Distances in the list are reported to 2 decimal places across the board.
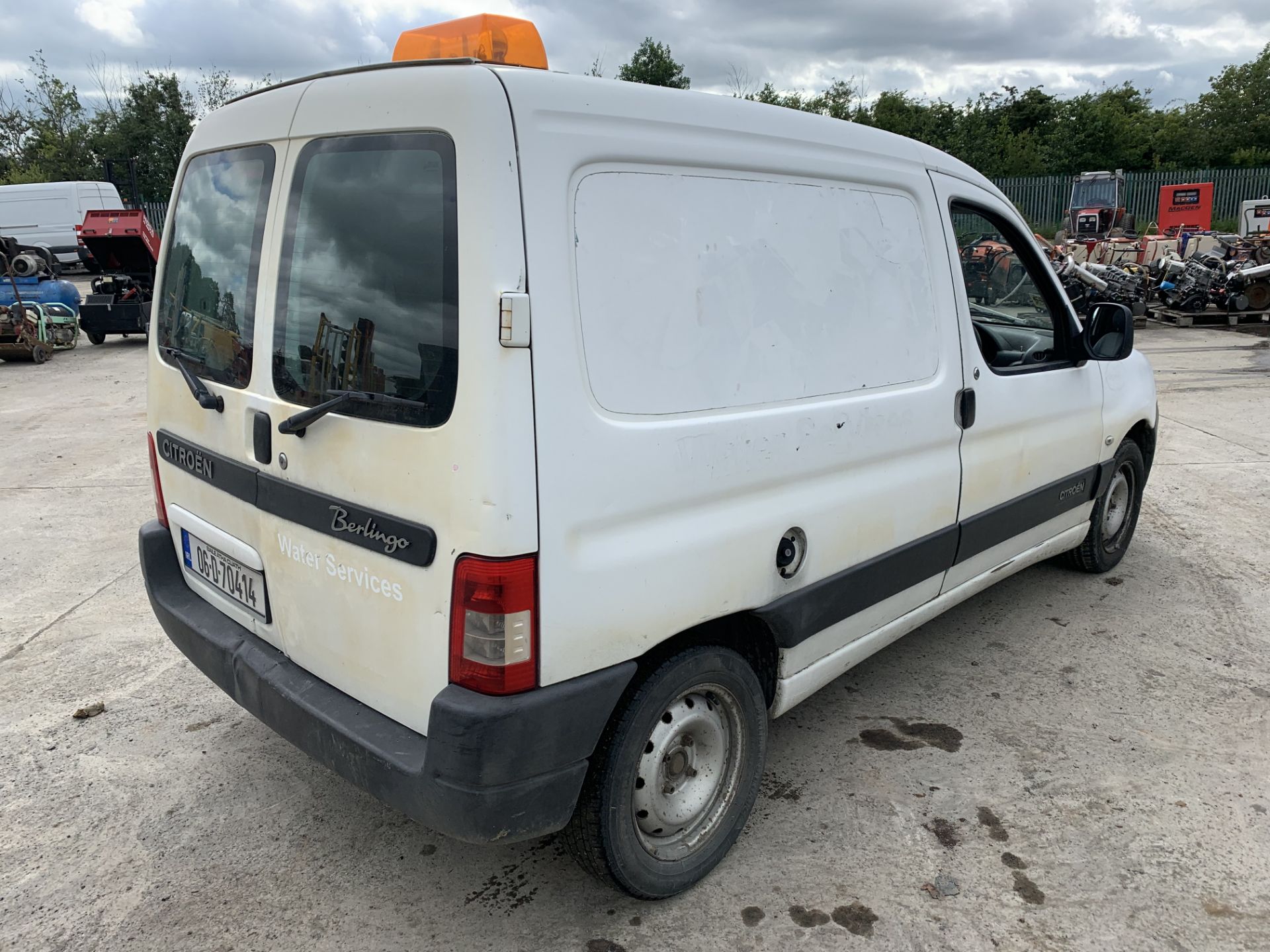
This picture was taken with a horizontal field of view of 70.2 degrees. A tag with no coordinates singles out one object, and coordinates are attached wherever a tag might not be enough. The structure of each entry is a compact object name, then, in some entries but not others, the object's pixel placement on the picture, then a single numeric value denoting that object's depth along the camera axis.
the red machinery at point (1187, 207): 26.23
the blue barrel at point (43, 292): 12.71
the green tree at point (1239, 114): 40.72
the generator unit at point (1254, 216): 22.28
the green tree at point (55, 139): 38.00
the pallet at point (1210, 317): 14.20
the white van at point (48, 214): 25.59
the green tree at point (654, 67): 37.94
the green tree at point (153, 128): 35.81
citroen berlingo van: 1.90
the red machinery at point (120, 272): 13.64
